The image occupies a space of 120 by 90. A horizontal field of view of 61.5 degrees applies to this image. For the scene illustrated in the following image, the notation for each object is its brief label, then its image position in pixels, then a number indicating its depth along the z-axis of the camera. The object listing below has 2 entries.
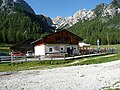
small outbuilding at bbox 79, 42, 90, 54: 37.26
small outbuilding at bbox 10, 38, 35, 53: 36.06
